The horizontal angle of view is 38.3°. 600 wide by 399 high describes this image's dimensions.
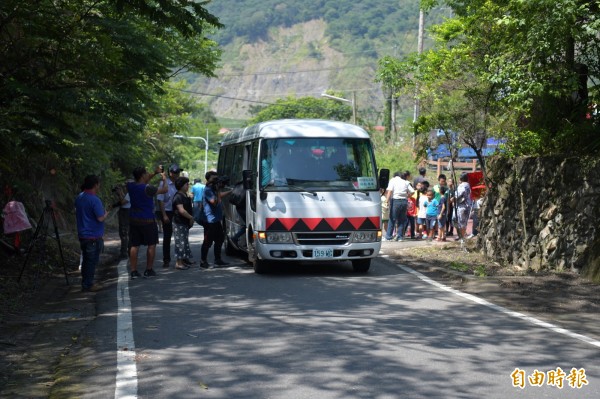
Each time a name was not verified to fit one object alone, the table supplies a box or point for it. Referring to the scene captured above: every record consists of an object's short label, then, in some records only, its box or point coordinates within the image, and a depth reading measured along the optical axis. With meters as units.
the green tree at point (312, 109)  102.00
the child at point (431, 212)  23.27
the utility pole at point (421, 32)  34.64
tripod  13.40
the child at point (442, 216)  22.75
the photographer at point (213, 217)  16.56
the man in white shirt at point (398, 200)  22.94
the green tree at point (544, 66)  12.74
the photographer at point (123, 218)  17.22
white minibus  14.49
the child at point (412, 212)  24.31
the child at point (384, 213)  28.47
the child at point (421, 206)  23.61
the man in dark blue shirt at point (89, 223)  13.27
